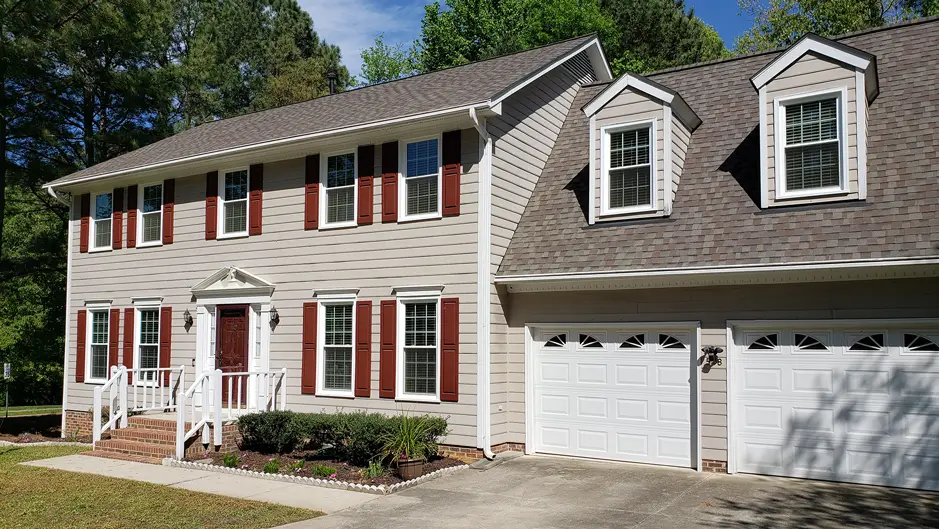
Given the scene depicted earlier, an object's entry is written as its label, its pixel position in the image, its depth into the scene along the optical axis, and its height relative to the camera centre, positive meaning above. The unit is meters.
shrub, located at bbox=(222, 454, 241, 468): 12.14 -2.54
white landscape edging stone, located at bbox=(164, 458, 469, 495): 10.30 -2.55
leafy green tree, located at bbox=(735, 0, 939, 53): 23.92 +9.06
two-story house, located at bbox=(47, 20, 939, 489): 10.03 +0.56
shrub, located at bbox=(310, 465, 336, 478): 11.16 -2.48
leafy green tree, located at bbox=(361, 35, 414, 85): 40.19 +12.25
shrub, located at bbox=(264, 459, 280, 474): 11.61 -2.52
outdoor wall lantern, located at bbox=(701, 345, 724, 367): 10.75 -0.77
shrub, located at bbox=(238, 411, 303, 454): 12.23 -2.08
